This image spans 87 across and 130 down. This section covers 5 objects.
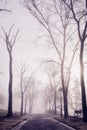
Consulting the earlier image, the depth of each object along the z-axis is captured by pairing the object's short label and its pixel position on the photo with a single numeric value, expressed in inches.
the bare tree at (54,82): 2070.6
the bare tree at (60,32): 1100.9
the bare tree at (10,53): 1261.1
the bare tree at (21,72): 2110.7
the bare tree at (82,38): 802.2
